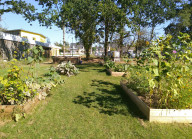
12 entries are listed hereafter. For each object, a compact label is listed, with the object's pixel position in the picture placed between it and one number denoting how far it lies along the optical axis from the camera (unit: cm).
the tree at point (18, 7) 1328
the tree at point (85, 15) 1090
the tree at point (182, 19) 2182
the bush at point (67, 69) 727
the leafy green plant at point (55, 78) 481
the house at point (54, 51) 2982
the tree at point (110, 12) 956
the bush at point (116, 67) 786
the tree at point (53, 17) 1373
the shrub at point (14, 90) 272
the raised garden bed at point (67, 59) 1421
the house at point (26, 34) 3231
